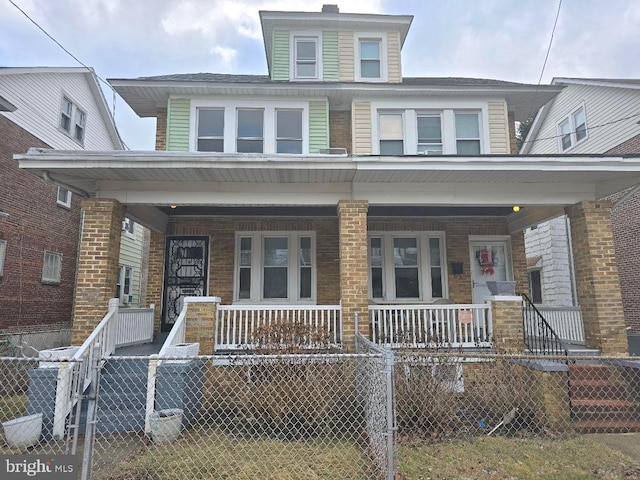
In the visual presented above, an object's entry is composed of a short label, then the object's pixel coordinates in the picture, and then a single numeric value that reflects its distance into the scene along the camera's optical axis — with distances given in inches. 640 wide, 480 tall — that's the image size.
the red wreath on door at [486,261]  393.7
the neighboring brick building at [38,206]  455.5
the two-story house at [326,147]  378.3
